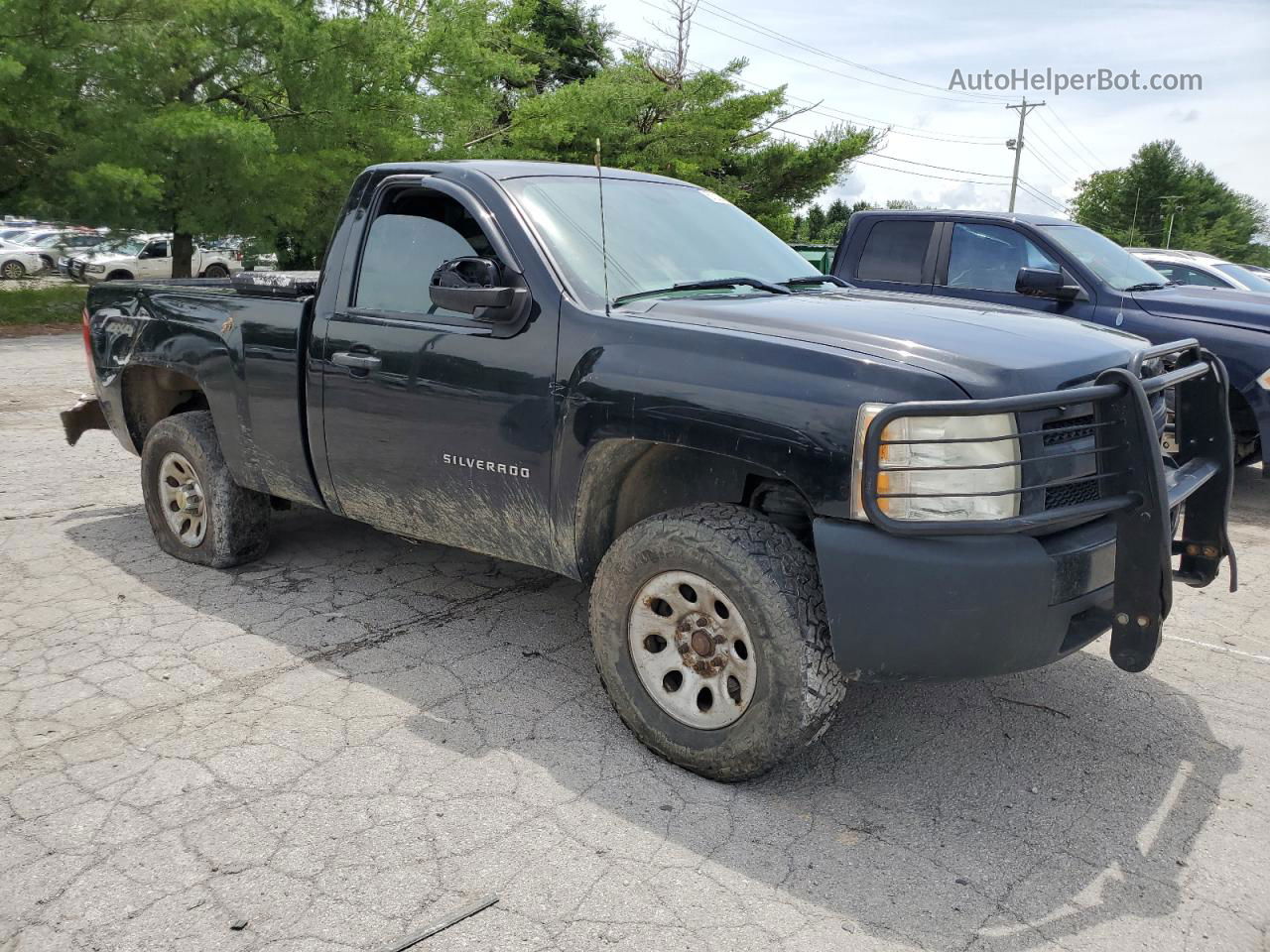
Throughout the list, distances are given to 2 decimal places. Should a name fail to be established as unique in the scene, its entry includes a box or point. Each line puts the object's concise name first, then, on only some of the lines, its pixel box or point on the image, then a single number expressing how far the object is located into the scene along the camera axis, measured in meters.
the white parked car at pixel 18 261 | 26.88
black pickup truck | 2.73
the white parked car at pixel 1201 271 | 11.34
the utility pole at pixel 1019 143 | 61.91
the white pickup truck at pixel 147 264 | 25.53
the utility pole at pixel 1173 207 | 55.10
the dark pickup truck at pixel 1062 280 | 6.70
